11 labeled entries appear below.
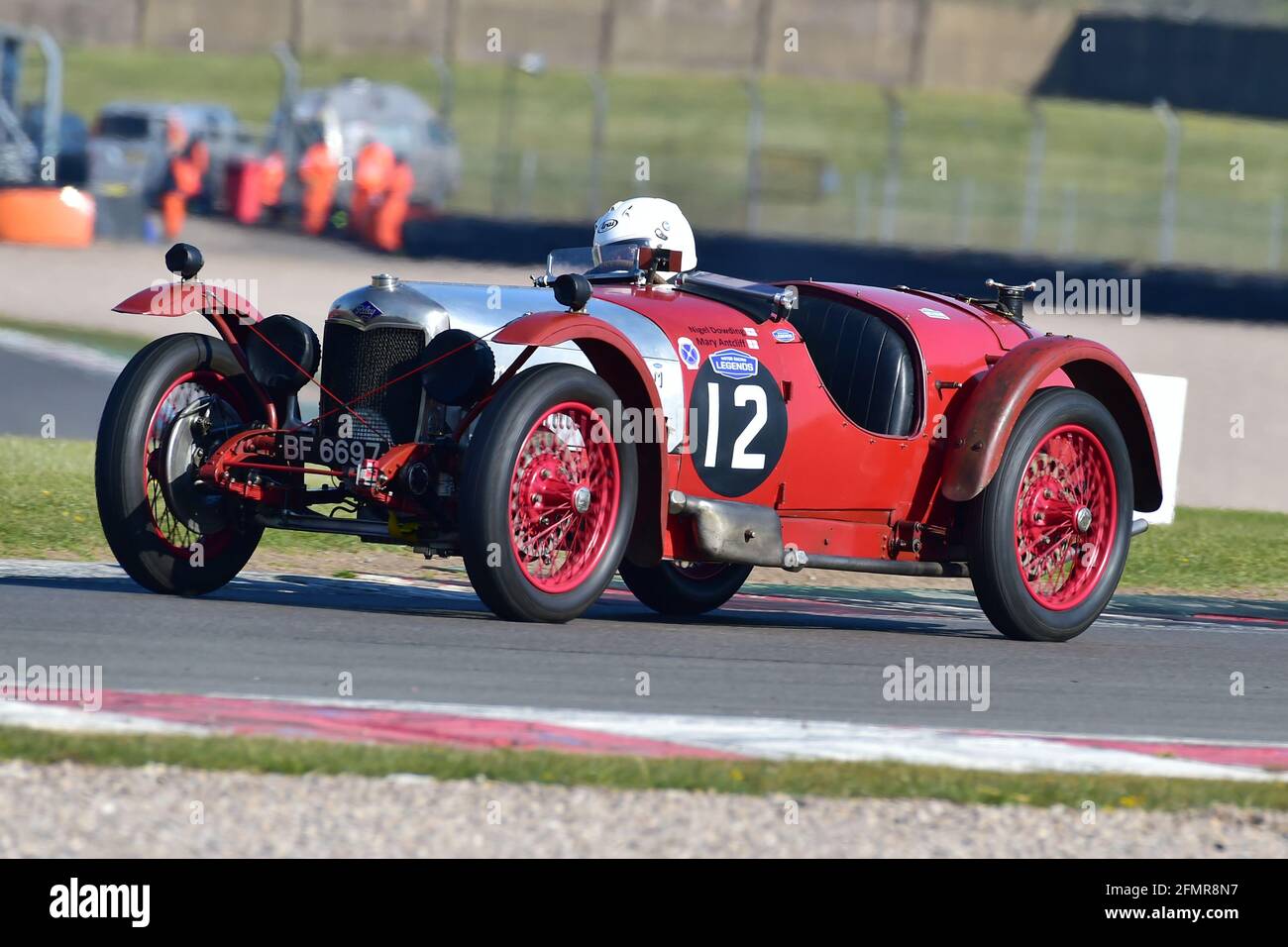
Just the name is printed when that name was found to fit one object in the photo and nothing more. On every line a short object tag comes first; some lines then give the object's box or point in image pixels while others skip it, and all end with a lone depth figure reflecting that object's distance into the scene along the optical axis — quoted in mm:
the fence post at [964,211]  38344
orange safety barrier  28672
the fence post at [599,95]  32438
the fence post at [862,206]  38156
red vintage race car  7363
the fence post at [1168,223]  33888
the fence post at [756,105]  33000
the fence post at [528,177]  37906
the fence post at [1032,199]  33031
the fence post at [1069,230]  37062
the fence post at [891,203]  35156
